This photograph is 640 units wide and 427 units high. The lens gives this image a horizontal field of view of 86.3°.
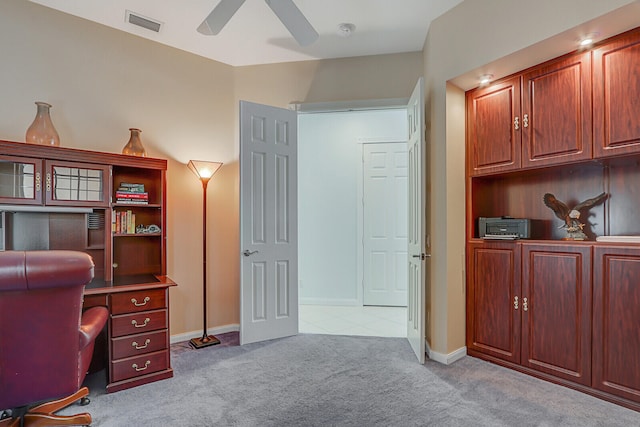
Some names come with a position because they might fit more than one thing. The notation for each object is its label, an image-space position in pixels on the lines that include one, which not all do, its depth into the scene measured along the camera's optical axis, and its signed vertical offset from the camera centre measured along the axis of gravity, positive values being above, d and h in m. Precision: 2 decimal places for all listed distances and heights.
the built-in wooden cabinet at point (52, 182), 2.30 +0.24
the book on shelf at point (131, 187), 2.81 +0.24
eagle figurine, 2.37 +0.02
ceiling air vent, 2.78 +1.63
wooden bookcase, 2.31 -0.12
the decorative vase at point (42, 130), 2.44 +0.63
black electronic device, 2.62 -0.10
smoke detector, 2.93 +1.63
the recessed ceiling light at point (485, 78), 2.67 +1.09
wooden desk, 2.31 -0.81
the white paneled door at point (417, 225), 2.74 -0.08
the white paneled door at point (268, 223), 3.25 -0.07
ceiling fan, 2.04 +1.25
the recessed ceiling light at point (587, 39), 2.07 +1.09
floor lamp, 3.20 -0.04
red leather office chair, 1.49 -0.53
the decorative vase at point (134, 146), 2.86 +0.59
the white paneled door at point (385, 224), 4.73 -0.12
